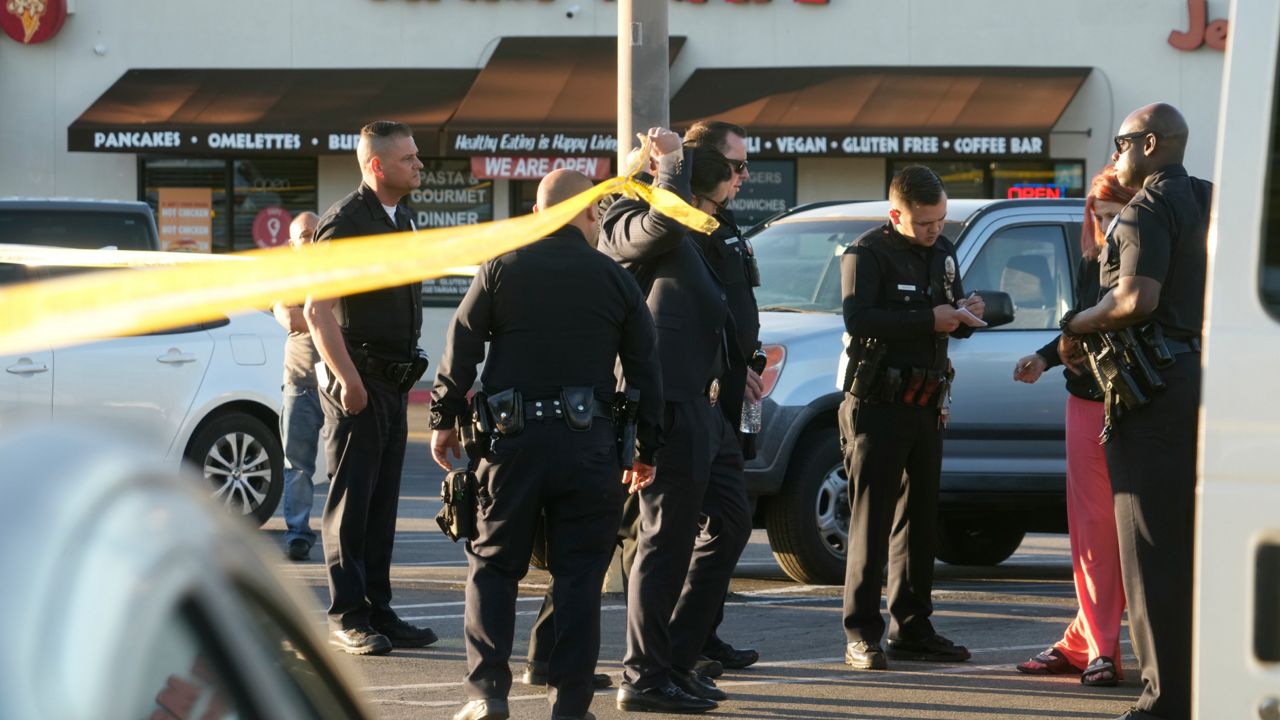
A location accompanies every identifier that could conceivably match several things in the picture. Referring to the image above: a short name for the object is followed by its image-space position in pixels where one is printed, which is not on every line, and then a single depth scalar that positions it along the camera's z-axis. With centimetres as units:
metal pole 1747
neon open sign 3421
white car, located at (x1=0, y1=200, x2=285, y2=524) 1956
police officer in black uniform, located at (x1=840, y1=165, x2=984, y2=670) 1370
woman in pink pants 1280
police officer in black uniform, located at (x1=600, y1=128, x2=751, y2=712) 1191
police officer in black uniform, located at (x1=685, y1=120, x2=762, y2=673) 1275
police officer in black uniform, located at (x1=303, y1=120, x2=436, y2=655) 1390
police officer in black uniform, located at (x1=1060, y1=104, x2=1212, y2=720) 1052
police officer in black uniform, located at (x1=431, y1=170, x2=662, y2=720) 1081
